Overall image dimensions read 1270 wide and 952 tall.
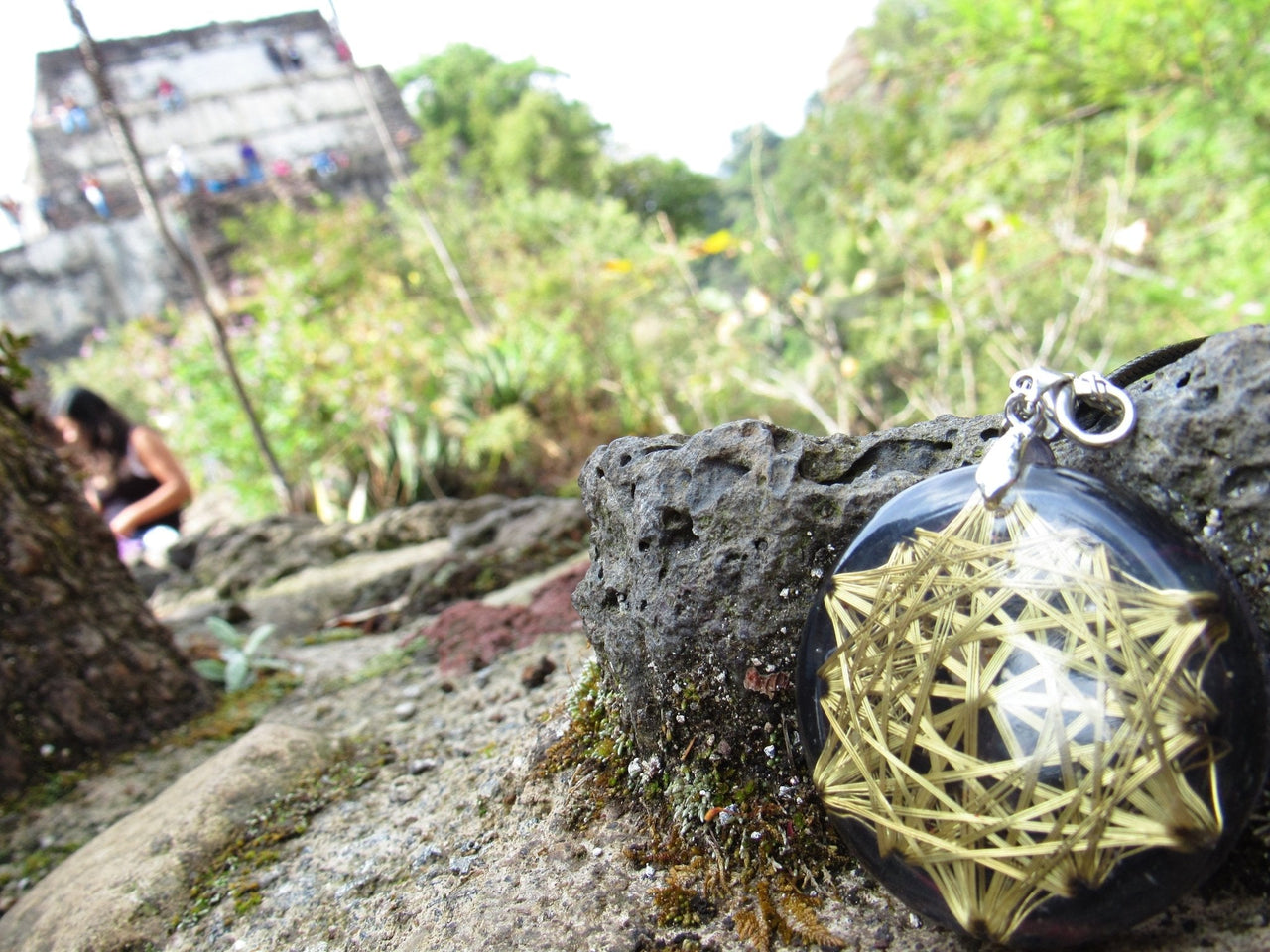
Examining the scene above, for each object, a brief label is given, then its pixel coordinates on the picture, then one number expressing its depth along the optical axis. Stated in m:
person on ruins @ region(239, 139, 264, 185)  25.39
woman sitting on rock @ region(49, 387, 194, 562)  5.74
